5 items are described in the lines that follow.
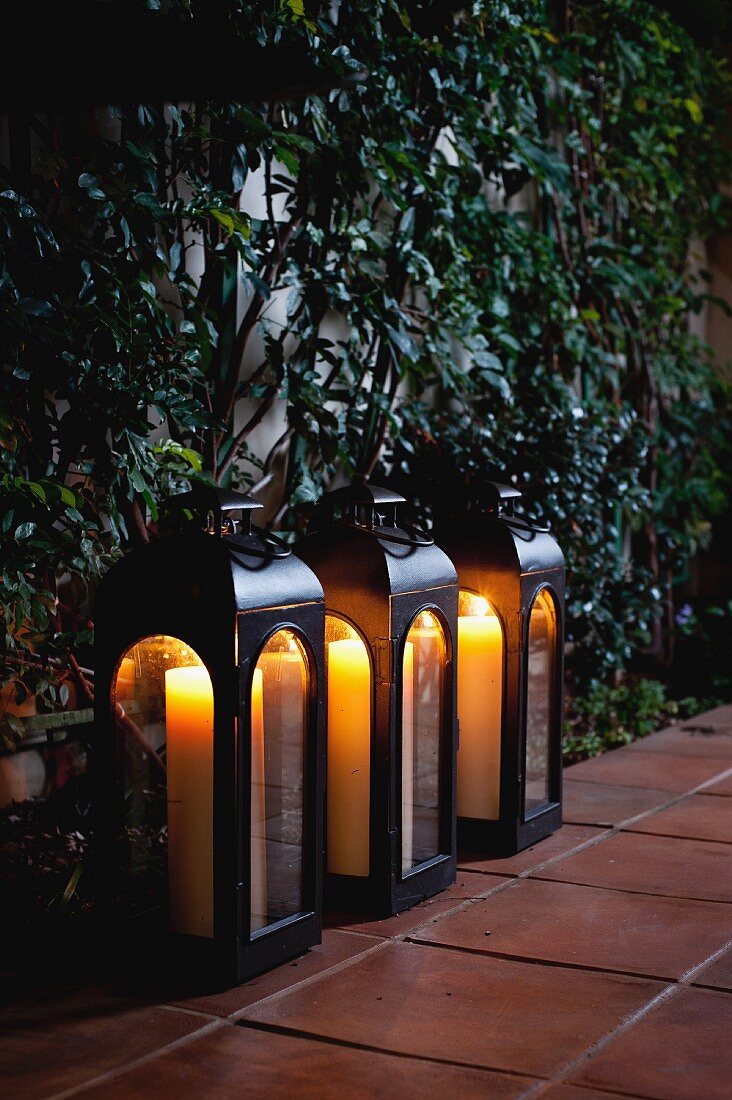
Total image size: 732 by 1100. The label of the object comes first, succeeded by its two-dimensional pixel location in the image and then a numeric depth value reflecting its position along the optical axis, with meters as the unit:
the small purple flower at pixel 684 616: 7.52
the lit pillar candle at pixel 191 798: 2.82
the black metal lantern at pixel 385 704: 3.28
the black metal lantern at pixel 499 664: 3.88
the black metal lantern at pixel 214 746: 2.76
